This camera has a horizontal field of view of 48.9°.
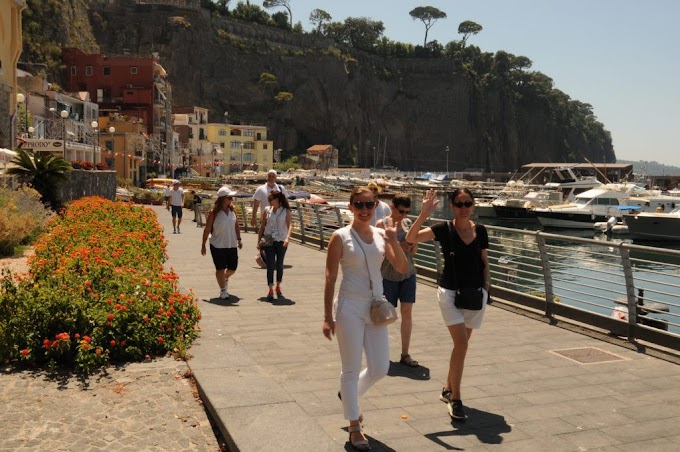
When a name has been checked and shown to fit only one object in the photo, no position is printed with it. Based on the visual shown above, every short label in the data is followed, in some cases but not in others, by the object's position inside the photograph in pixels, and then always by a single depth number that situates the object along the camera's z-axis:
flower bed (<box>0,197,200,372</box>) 6.91
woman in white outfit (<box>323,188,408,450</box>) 5.09
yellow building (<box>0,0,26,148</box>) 29.42
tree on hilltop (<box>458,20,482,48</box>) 183.62
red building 75.69
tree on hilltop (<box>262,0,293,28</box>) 161.25
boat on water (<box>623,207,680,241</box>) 43.81
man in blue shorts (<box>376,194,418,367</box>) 7.40
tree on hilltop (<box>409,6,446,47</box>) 184.00
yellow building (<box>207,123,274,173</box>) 110.69
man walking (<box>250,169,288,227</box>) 13.40
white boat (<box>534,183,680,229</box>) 52.81
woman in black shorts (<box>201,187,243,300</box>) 10.94
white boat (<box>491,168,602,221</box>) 60.56
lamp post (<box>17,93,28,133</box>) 39.91
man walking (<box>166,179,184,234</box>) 24.55
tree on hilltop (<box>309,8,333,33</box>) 165.62
